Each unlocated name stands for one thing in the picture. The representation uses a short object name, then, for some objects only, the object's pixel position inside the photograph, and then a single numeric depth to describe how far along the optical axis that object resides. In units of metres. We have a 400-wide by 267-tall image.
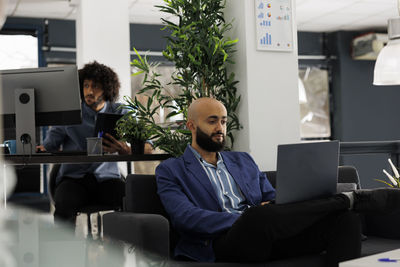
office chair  3.08
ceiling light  3.29
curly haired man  3.14
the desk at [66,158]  2.54
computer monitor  2.77
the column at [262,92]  3.26
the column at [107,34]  5.33
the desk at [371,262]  1.50
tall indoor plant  3.18
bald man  1.95
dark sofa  2.02
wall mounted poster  3.29
